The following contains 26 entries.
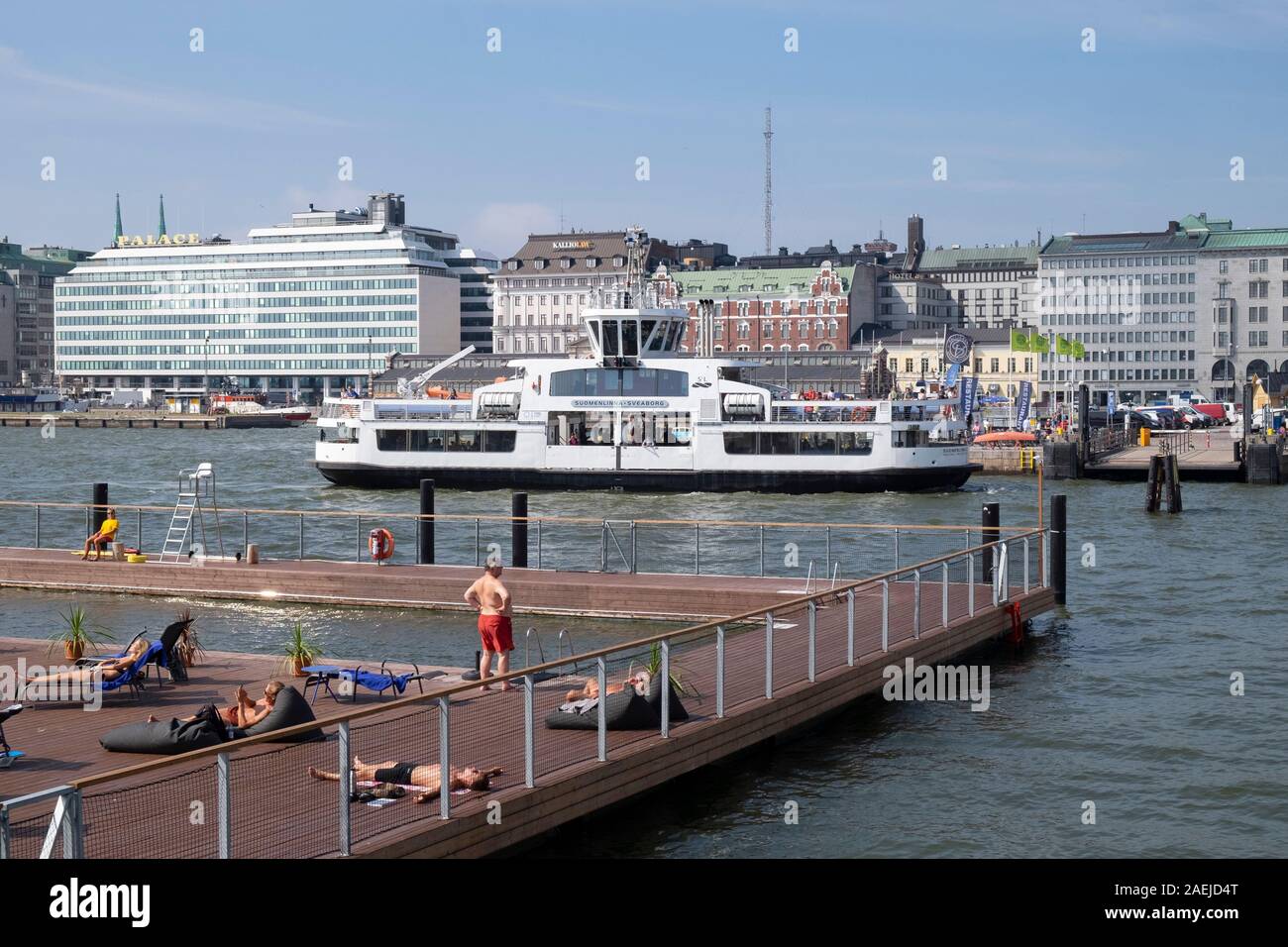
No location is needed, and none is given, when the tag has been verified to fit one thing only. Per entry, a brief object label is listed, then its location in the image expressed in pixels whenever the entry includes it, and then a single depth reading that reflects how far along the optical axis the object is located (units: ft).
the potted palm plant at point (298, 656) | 66.03
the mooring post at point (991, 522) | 96.50
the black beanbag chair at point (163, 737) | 50.06
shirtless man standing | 62.59
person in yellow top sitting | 109.29
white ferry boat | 210.38
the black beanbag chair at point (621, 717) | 54.70
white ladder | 97.68
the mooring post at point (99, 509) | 115.99
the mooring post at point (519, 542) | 107.34
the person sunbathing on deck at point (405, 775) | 45.60
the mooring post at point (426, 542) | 109.09
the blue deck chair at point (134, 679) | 61.77
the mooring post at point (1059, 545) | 97.70
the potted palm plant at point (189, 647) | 66.95
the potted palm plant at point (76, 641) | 69.87
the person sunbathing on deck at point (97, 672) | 60.80
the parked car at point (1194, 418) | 369.38
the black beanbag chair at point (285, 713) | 52.09
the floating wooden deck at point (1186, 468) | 231.09
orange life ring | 107.04
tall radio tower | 597.52
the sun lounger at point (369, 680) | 62.39
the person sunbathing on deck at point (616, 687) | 56.13
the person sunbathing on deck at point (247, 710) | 53.83
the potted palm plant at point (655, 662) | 57.72
